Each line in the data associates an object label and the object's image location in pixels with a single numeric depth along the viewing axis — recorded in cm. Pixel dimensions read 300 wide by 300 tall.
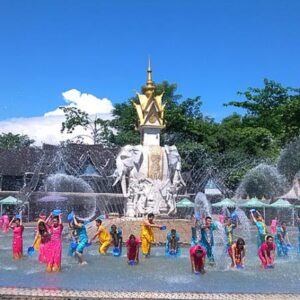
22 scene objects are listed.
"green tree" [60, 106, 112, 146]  4757
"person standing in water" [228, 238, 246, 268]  989
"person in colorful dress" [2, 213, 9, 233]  2259
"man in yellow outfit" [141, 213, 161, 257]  1190
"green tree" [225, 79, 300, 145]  3612
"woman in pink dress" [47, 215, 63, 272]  925
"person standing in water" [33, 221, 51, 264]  949
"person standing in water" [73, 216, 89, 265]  1032
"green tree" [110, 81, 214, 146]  4091
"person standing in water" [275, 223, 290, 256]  1301
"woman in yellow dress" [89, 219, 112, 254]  1218
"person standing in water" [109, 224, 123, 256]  1232
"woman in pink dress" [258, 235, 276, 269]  1005
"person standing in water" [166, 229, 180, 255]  1243
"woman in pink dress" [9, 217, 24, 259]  1115
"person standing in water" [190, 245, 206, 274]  905
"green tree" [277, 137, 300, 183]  3412
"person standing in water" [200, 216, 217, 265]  1053
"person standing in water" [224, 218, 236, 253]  1128
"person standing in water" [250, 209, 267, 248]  1203
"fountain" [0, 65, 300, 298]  767
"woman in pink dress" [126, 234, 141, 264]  1039
